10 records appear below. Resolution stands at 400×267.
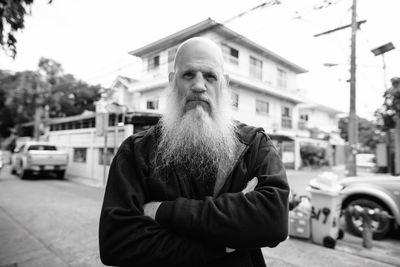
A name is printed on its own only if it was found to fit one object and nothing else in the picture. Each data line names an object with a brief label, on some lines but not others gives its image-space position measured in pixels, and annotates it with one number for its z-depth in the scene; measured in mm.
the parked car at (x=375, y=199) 4531
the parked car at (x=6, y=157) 20528
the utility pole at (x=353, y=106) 8359
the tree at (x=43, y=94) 16891
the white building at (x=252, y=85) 13758
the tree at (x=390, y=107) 6781
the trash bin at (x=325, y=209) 4270
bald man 1176
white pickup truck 11734
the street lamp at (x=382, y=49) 6111
